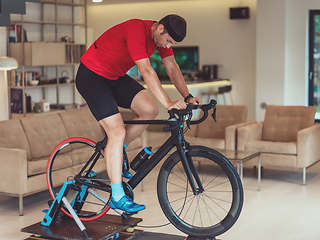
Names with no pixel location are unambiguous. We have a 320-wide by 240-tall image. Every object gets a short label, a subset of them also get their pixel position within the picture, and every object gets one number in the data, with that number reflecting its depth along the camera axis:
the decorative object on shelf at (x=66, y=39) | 8.73
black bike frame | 3.40
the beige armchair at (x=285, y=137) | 5.99
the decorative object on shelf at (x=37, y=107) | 8.11
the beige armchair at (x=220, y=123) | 6.89
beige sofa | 4.90
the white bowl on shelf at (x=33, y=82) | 8.04
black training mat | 3.67
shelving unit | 7.85
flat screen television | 11.49
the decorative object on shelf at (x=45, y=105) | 8.16
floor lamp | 7.72
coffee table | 5.58
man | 3.24
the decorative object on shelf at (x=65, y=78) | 8.81
